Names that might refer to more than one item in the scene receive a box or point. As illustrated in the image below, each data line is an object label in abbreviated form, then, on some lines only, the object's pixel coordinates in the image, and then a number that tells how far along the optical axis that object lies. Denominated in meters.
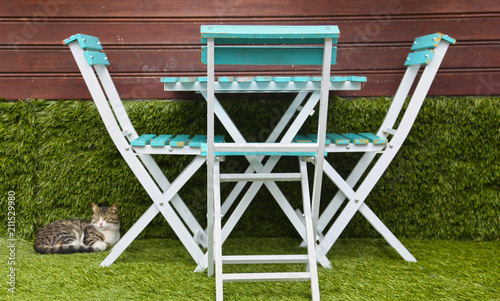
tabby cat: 2.75
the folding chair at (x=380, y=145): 2.41
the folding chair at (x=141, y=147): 2.32
